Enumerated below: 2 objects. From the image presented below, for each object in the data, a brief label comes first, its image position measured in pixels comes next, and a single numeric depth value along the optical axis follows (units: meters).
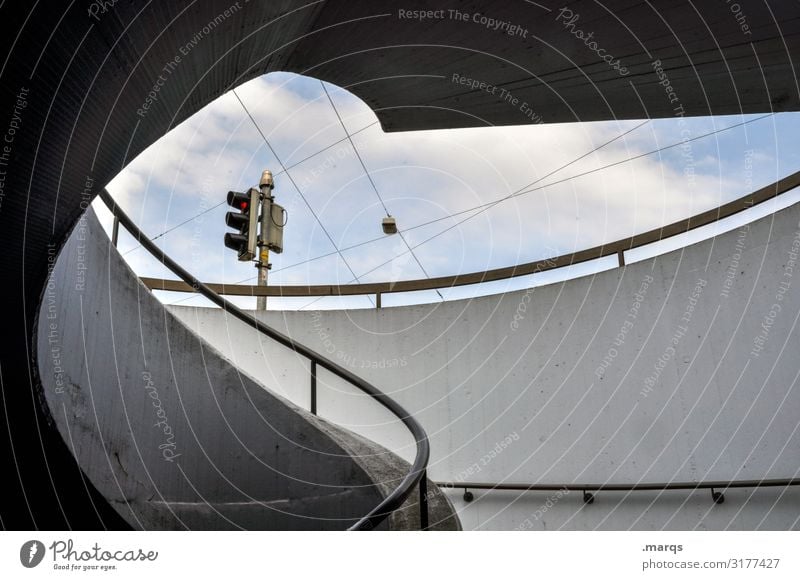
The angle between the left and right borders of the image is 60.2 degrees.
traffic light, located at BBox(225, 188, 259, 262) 5.65
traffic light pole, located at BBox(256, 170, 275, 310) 6.09
